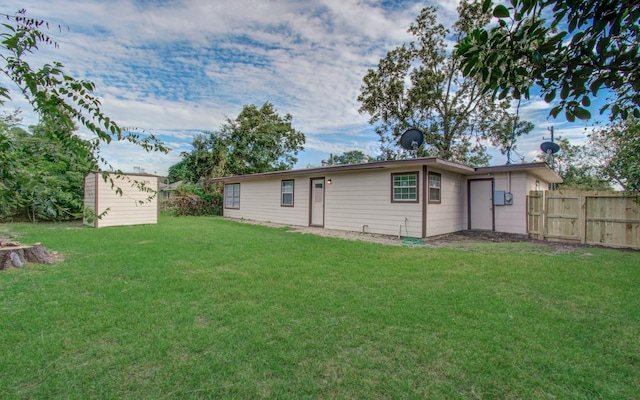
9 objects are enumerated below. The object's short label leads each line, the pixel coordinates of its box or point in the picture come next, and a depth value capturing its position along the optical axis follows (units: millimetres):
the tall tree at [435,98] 17625
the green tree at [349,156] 40938
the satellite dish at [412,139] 10469
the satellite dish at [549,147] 11812
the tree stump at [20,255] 5074
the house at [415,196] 9234
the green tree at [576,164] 21203
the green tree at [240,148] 22625
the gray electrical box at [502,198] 10133
